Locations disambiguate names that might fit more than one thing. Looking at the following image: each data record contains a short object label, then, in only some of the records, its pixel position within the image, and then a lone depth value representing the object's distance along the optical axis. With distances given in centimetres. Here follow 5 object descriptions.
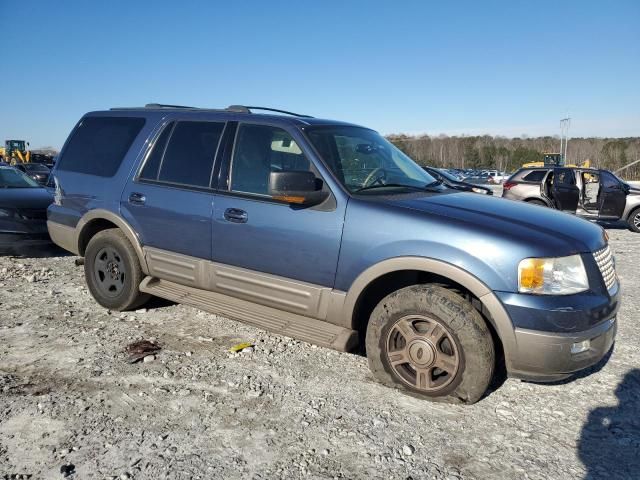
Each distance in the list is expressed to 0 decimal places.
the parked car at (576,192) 1297
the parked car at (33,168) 2567
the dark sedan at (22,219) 704
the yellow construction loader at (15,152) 3541
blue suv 310
